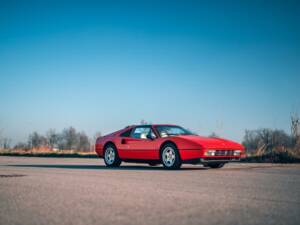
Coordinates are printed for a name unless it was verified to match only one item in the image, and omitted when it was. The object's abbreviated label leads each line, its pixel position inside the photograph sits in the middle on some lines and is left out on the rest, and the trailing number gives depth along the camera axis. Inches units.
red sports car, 386.0
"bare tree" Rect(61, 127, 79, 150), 3427.4
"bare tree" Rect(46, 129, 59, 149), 2957.9
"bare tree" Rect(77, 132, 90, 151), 3279.5
